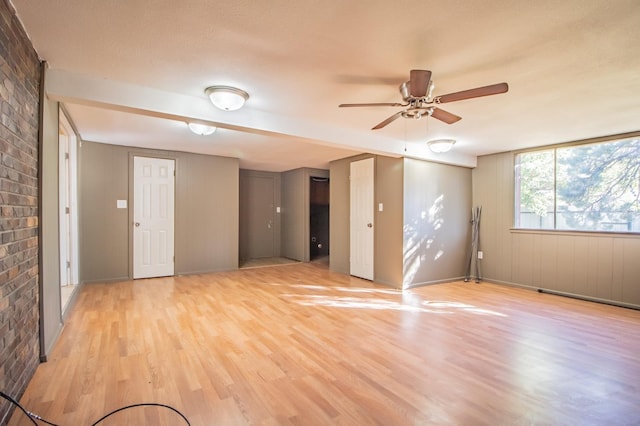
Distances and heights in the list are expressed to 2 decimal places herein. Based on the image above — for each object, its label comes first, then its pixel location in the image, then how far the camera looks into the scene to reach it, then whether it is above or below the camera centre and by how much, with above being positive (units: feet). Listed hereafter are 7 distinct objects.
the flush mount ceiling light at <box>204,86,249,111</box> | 8.52 +3.15
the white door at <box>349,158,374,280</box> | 17.28 -0.49
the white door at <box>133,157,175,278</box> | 17.16 -0.41
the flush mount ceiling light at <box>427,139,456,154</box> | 13.53 +2.92
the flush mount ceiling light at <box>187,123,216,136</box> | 11.05 +2.95
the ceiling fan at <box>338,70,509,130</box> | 6.70 +2.69
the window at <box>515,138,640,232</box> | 12.96 +1.11
